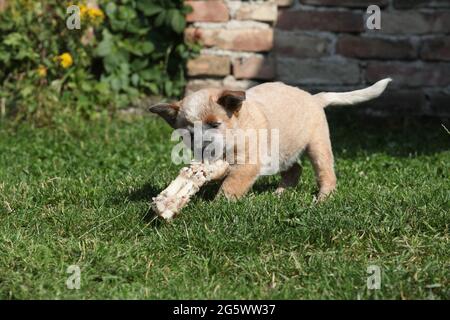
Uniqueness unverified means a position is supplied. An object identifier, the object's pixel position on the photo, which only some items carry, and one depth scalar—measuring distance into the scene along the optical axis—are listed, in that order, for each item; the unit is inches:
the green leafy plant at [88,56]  264.5
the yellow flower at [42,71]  261.7
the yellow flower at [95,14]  264.1
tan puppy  157.2
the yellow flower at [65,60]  263.0
